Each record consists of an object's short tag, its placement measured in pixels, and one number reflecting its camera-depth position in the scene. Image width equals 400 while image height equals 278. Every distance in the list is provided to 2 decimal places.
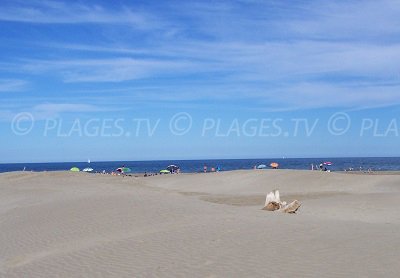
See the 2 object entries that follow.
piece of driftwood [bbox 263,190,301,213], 19.00
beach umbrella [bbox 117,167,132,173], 79.55
